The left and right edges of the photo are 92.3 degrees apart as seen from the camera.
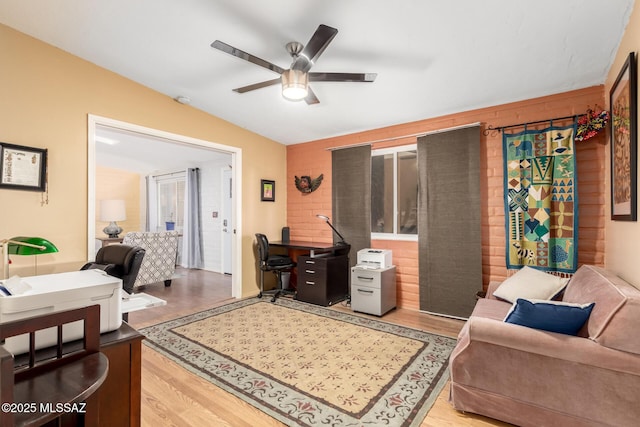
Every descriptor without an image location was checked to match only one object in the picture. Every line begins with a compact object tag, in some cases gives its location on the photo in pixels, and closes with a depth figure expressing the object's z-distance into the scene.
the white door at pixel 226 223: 6.03
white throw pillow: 2.41
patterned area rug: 1.88
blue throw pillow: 1.63
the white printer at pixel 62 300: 1.04
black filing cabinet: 3.89
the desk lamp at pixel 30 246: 1.38
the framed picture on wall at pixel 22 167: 2.42
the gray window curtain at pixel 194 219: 6.45
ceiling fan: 1.94
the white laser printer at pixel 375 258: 3.60
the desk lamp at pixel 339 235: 4.25
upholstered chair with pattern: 4.46
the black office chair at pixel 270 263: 4.09
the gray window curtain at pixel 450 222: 3.24
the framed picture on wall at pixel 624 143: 1.77
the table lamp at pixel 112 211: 5.80
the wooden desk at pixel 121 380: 1.19
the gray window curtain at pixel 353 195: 4.09
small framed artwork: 4.61
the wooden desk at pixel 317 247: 3.93
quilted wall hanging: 2.74
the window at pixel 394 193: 3.83
